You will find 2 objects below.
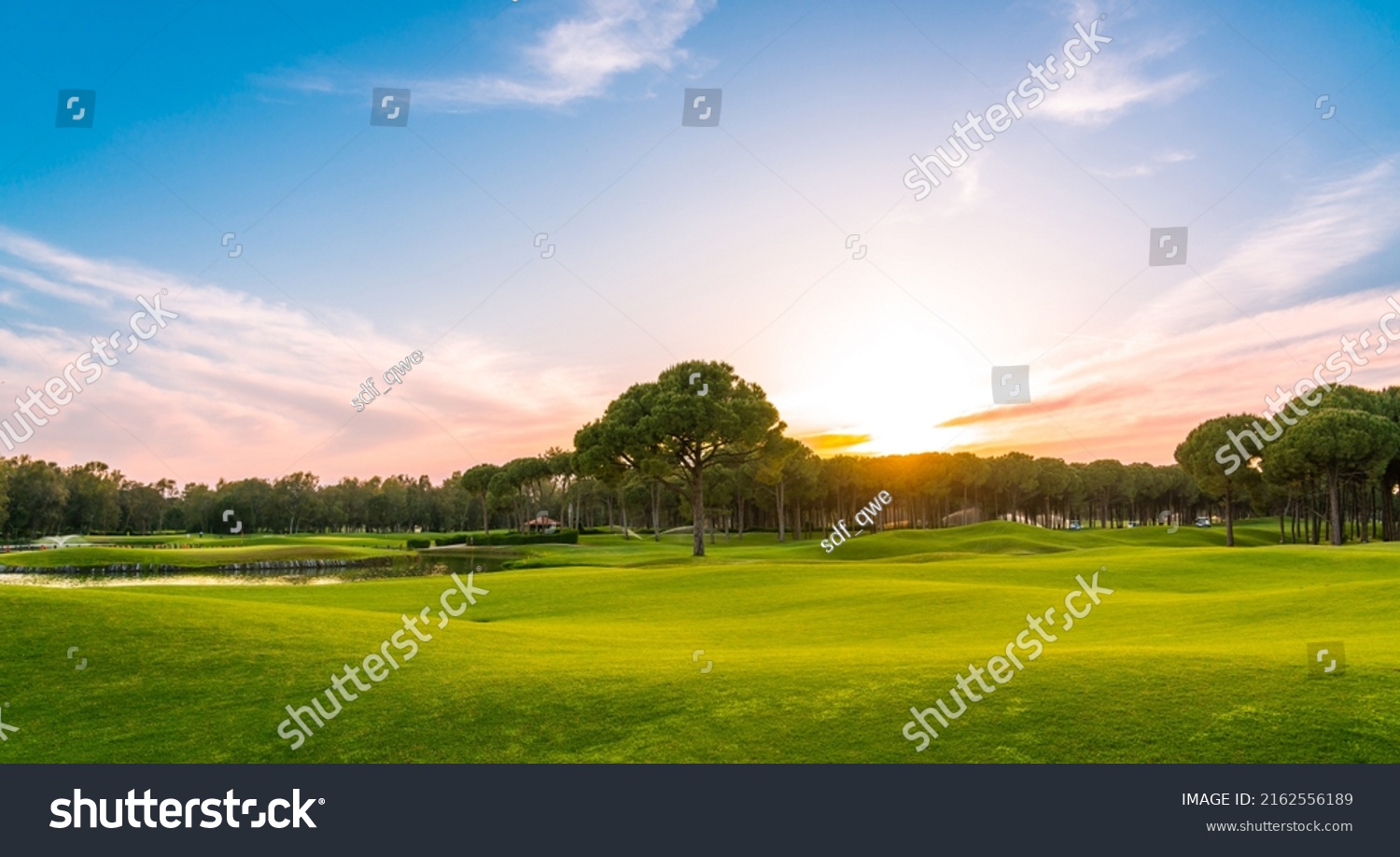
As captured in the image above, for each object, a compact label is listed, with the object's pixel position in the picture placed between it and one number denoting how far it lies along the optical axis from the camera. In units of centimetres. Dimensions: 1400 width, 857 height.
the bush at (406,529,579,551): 9494
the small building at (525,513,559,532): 13962
